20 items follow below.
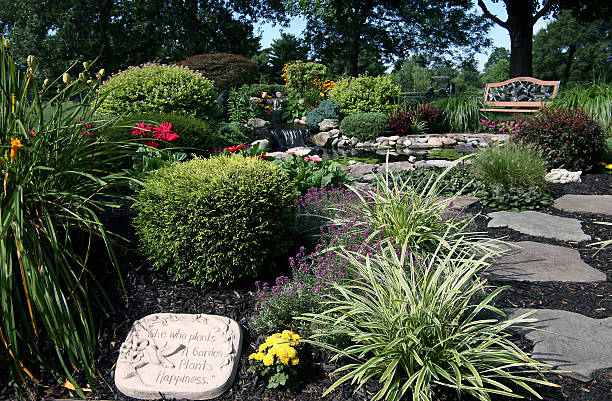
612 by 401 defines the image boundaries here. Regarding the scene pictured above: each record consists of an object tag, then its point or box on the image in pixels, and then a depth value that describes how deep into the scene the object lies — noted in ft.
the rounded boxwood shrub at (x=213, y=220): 9.02
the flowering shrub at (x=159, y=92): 21.70
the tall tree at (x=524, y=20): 48.80
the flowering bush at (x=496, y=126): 35.64
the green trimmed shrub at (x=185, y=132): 15.55
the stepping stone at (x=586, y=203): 15.44
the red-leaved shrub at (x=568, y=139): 20.70
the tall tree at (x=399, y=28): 57.36
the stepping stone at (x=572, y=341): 7.14
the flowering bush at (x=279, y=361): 6.97
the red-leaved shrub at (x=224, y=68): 43.19
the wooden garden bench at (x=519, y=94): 37.93
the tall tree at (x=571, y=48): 118.01
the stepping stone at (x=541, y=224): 13.16
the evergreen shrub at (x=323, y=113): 39.09
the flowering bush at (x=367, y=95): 39.04
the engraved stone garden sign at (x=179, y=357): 7.25
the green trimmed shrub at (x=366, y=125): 35.17
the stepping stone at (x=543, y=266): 10.36
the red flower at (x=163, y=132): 13.37
